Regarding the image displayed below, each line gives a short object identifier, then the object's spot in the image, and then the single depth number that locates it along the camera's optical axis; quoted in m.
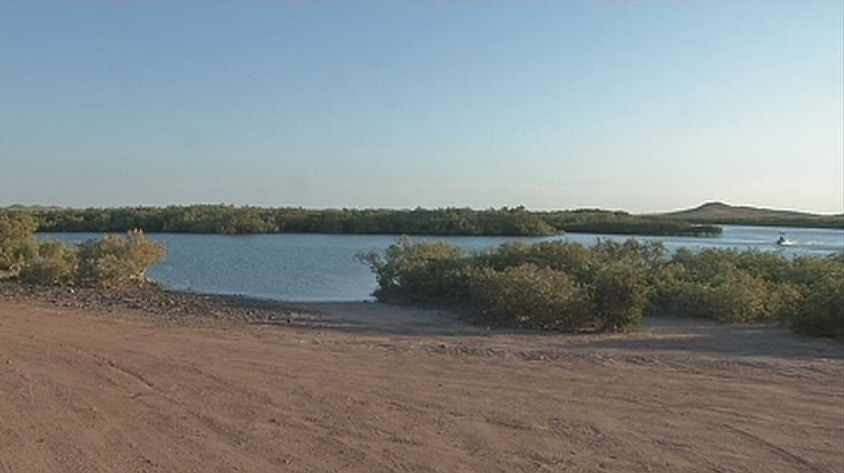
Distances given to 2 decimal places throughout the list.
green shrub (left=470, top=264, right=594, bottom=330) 16.33
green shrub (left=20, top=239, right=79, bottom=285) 25.56
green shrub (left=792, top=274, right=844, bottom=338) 15.22
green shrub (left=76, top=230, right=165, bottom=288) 25.03
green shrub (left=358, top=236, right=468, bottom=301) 21.70
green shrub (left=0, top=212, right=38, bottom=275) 28.82
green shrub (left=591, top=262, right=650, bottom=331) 16.19
